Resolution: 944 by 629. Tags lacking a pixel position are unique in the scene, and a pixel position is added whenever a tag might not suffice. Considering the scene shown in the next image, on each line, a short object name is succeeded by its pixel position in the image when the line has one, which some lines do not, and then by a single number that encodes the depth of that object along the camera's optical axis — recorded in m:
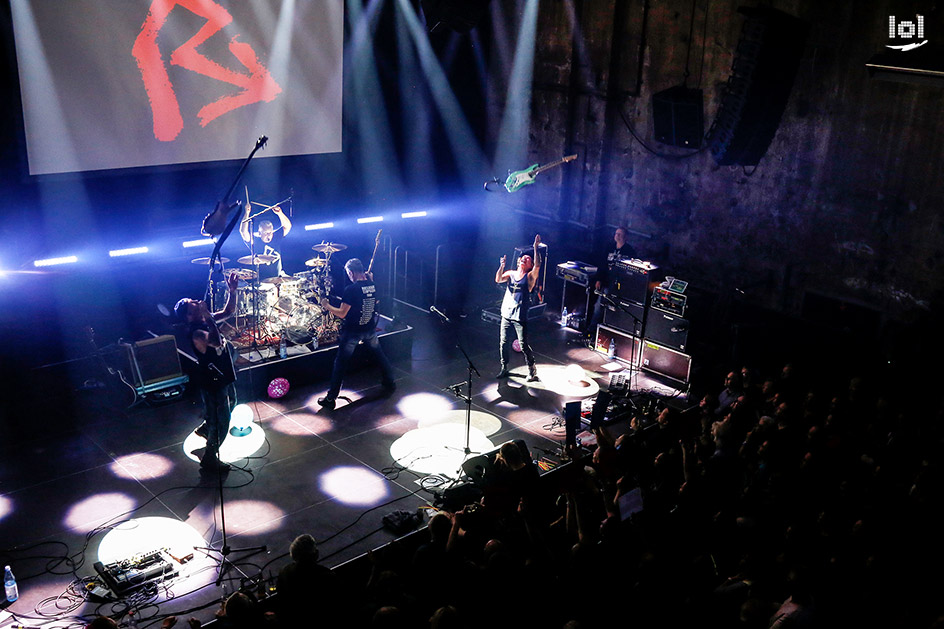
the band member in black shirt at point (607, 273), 10.46
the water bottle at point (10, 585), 5.45
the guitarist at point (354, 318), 8.30
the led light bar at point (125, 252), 9.41
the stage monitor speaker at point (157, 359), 8.54
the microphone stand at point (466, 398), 7.40
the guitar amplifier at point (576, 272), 10.85
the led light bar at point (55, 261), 8.88
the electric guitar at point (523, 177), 11.82
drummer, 9.69
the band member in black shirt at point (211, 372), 6.77
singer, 9.05
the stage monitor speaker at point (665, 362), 9.57
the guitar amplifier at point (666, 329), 9.57
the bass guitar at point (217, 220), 8.21
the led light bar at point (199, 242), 9.90
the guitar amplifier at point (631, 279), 10.04
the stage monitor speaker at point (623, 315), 10.12
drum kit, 9.35
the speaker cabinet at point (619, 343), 10.16
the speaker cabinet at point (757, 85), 8.69
